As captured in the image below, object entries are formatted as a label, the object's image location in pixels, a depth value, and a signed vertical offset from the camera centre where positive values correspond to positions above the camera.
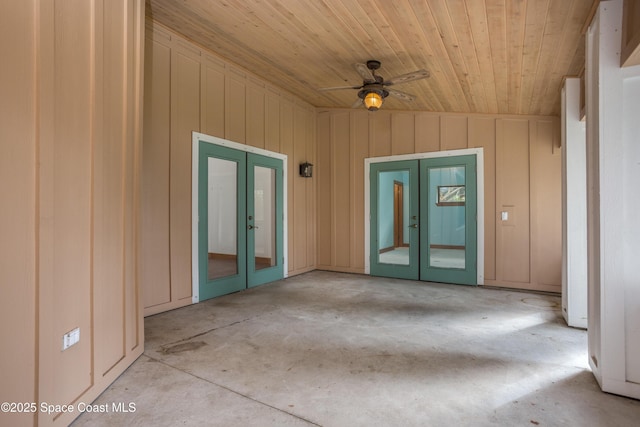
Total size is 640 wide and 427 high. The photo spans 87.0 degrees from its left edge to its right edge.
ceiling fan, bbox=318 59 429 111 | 4.07 +1.67
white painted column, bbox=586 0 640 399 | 2.39 +0.03
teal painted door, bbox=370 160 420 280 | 6.61 -0.09
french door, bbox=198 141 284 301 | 5.05 -0.07
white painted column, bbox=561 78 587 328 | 3.83 +0.10
